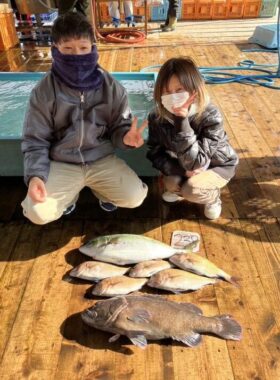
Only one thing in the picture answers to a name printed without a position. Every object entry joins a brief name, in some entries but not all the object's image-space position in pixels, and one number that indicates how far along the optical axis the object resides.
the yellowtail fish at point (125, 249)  1.84
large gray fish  1.46
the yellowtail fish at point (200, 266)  1.77
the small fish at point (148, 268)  1.76
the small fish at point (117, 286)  1.67
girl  1.77
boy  1.73
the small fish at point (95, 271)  1.76
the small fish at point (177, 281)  1.70
